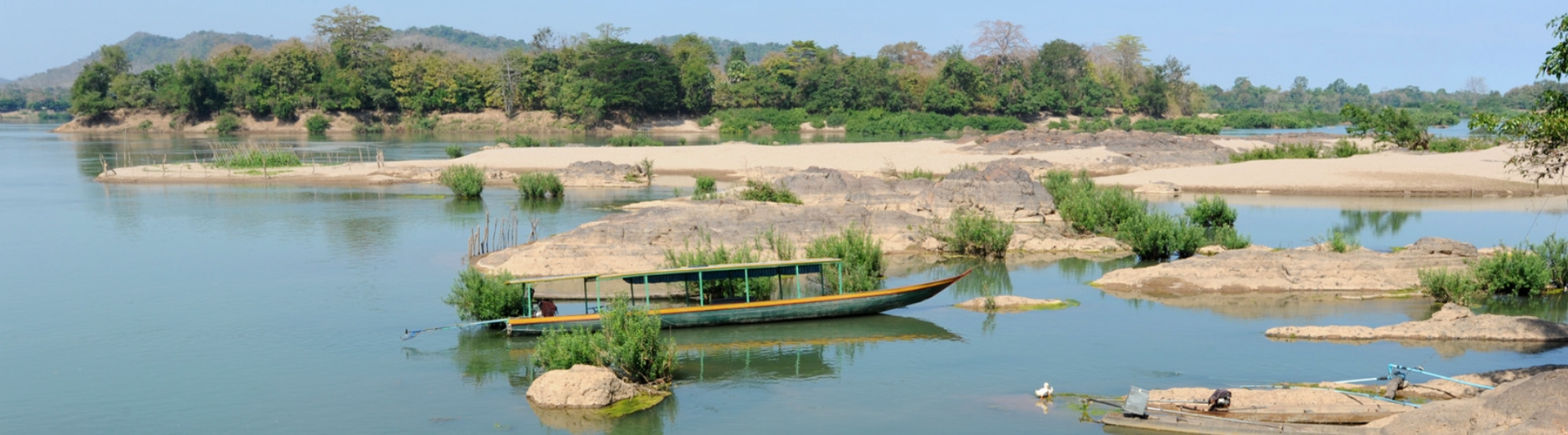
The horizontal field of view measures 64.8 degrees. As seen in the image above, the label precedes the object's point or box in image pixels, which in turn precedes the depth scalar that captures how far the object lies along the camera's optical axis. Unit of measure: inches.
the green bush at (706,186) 1316.4
